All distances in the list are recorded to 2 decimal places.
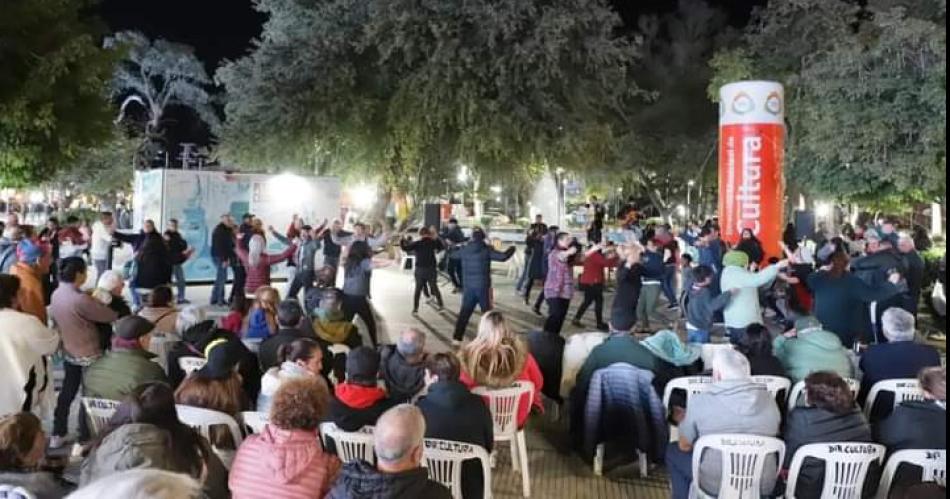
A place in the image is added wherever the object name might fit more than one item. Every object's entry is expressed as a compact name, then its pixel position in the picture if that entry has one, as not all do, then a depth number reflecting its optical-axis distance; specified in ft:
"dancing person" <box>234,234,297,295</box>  36.60
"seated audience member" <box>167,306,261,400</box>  17.71
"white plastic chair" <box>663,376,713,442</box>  17.42
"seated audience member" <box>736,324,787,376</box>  17.94
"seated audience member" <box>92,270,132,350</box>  21.59
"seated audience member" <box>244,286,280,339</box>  20.83
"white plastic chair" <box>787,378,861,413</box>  17.57
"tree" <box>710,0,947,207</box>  46.80
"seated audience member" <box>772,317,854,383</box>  18.22
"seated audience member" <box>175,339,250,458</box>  14.46
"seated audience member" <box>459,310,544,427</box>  17.31
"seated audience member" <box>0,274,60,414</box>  17.04
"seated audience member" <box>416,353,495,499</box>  13.78
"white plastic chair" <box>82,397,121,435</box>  15.48
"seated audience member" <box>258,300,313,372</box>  18.24
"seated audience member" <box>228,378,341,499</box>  11.23
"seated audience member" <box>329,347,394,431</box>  13.85
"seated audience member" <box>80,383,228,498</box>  11.03
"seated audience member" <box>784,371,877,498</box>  13.34
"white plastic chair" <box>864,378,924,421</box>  16.90
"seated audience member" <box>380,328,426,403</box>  17.57
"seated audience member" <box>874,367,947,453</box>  13.12
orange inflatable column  48.44
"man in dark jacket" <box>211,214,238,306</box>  42.47
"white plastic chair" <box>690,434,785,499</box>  13.53
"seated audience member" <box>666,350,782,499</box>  13.96
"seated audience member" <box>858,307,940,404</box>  17.63
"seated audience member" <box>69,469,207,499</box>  5.81
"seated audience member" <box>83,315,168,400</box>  16.14
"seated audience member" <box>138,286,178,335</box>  21.35
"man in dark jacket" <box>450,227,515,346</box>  33.68
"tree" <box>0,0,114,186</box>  40.60
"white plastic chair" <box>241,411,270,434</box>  14.24
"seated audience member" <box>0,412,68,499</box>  9.61
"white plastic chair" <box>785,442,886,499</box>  13.08
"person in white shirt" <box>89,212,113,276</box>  40.14
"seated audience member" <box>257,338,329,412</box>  15.05
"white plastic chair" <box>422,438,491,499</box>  13.56
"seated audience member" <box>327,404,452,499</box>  9.74
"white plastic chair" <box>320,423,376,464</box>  13.58
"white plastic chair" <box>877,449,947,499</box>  12.74
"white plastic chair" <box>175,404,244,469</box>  14.01
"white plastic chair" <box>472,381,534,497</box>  17.10
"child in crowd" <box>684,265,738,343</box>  26.82
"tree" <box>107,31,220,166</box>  153.07
